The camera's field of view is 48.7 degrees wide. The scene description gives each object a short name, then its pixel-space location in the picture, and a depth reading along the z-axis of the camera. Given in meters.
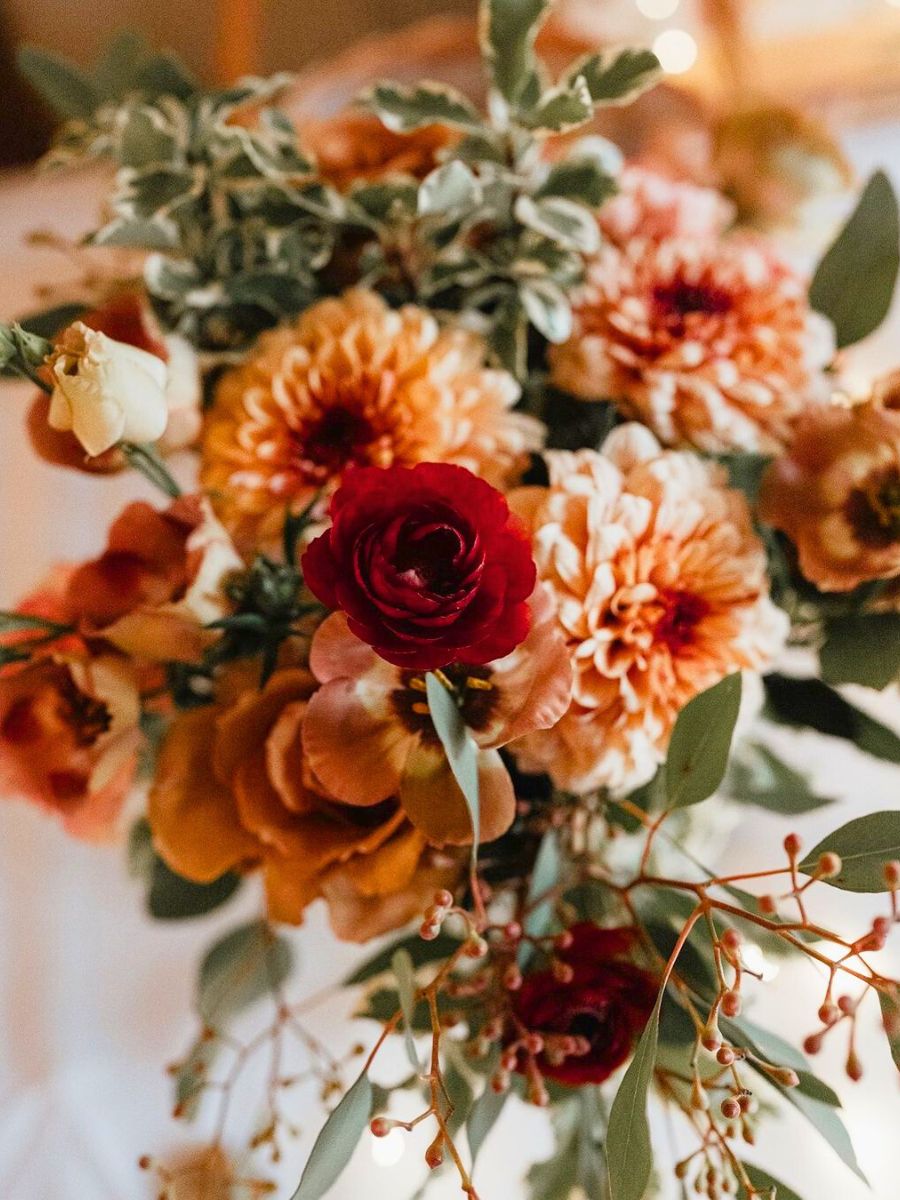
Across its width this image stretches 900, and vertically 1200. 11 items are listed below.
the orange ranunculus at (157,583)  0.43
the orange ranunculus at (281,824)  0.42
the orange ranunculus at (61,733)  0.45
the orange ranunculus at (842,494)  0.46
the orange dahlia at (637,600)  0.40
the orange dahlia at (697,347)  0.49
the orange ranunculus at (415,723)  0.36
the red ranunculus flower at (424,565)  0.32
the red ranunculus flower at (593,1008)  0.40
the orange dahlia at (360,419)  0.46
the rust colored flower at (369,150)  0.59
